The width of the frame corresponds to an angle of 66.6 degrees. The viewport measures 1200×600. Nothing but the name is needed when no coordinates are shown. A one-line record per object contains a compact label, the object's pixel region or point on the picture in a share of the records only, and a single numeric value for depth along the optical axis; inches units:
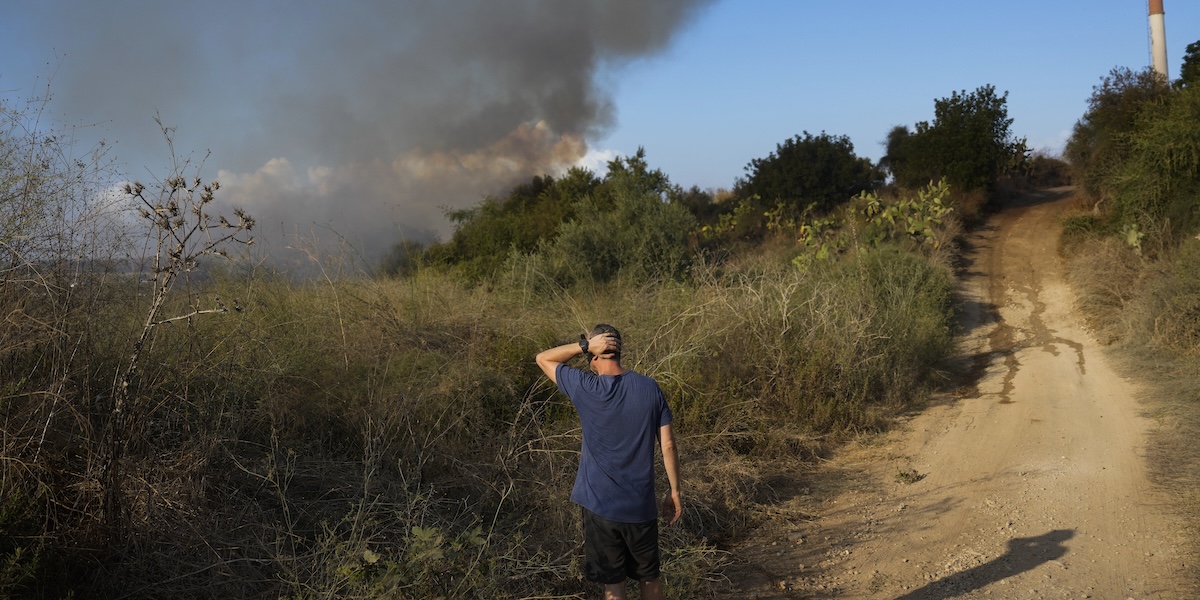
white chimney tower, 1169.9
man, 171.2
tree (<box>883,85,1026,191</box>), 1033.5
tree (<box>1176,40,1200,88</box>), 1030.5
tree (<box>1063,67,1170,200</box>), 867.4
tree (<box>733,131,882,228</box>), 1040.2
